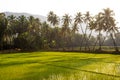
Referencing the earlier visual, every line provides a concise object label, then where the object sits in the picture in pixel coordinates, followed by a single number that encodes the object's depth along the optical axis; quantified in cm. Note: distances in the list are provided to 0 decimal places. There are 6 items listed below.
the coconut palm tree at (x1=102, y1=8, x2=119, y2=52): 6606
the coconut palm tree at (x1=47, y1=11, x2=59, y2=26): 9469
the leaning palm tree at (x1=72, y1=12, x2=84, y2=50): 8105
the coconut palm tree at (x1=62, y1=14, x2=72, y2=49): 8694
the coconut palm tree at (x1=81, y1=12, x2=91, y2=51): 7939
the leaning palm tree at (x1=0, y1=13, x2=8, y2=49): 7788
